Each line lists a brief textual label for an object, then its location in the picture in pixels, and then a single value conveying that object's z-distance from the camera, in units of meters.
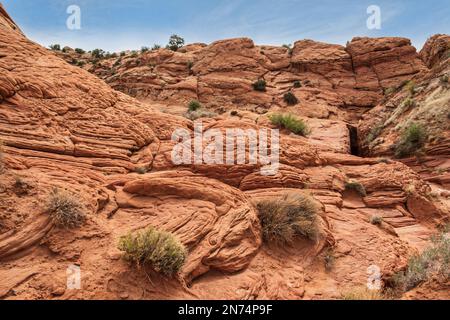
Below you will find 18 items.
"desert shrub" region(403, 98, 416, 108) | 23.78
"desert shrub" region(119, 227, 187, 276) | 6.21
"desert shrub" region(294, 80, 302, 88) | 35.16
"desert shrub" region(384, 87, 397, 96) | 30.07
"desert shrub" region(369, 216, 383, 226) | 11.38
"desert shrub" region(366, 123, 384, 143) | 24.19
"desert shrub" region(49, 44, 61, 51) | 47.29
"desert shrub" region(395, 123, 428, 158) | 19.70
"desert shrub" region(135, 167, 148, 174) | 9.71
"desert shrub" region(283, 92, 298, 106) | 32.00
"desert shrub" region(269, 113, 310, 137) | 17.28
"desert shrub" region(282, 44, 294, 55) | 40.05
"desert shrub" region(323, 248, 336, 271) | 8.59
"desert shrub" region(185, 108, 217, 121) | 17.56
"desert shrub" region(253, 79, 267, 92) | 33.94
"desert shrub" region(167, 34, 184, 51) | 48.00
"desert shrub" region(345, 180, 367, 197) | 13.12
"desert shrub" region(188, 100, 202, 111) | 26.98
